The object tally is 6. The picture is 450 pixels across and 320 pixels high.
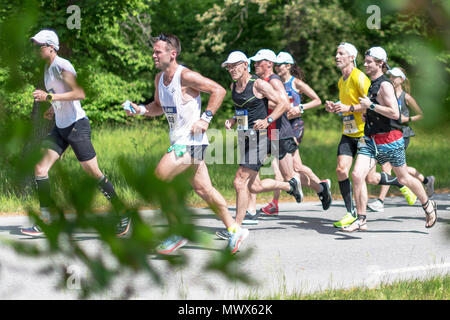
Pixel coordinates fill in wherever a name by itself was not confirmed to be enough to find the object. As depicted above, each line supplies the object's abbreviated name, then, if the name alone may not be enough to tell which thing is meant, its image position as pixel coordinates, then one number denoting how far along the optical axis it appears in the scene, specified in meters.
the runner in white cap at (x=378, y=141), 12.44
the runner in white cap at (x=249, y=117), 12.64
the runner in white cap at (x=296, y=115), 15.76
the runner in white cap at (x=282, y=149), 14.80
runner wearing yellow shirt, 13.24
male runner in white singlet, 10.09
